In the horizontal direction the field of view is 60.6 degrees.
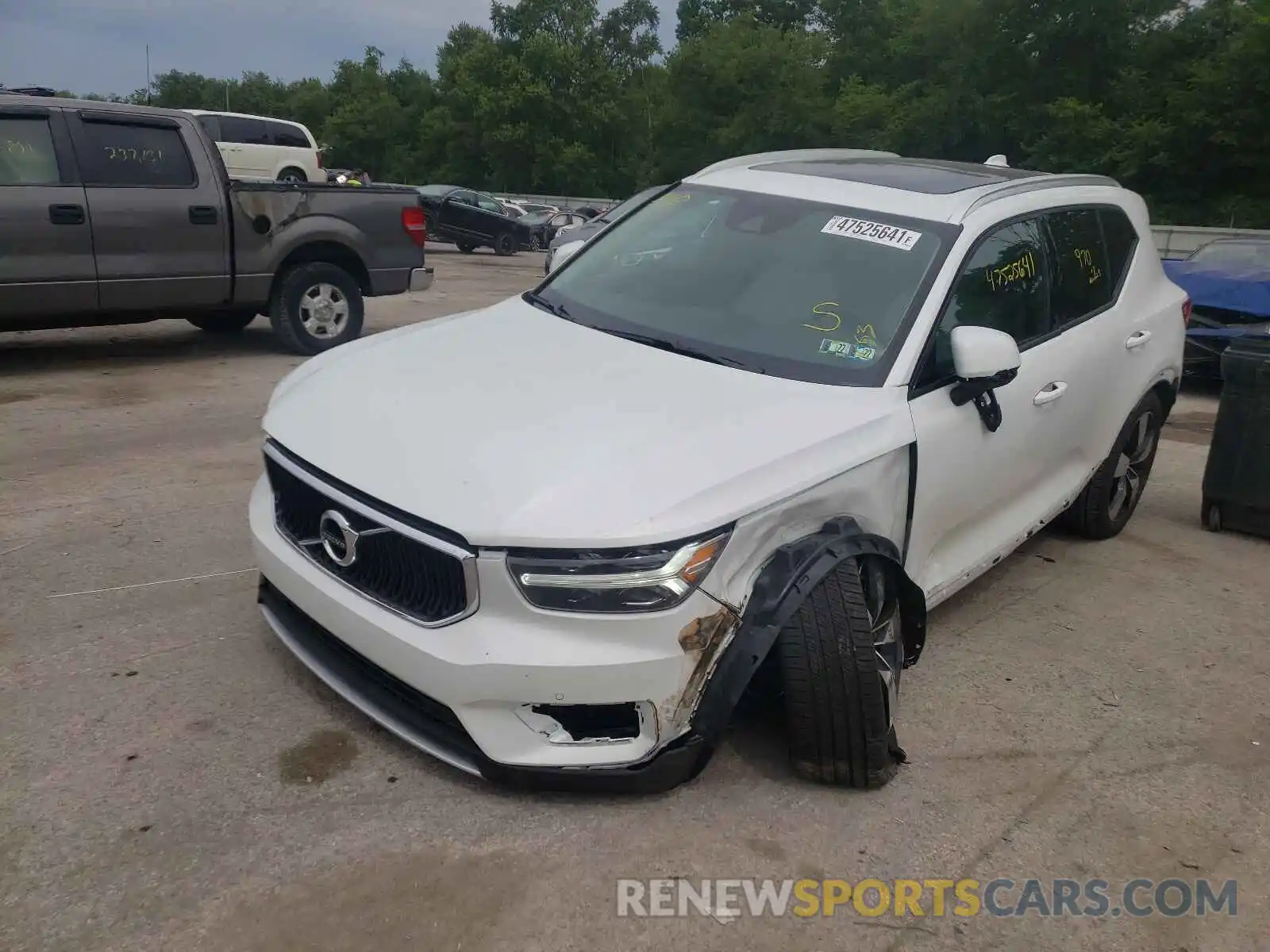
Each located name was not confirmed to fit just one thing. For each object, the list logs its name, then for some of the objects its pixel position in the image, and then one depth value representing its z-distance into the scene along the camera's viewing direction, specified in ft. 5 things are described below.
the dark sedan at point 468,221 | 88.12
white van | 73.77
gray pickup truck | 24.36
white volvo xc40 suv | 8.82
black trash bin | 18.15
